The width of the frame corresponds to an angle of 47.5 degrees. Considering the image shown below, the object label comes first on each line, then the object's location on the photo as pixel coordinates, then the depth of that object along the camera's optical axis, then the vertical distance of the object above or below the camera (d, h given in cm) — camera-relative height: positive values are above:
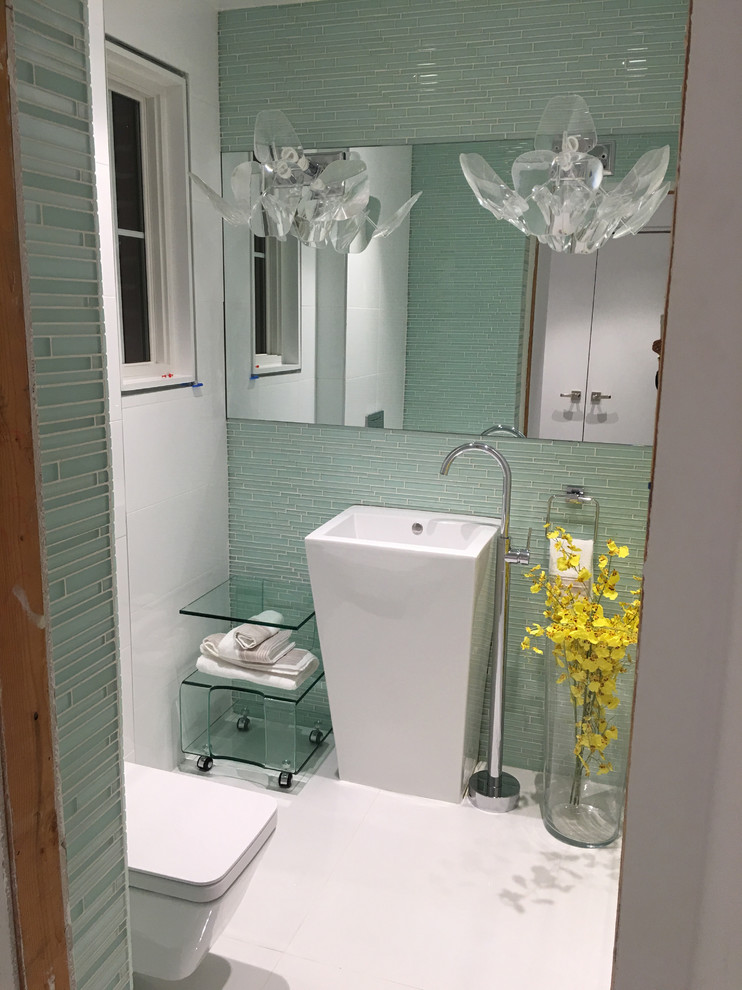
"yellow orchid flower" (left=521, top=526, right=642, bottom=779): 228 -85
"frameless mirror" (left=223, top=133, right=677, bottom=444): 244 -1
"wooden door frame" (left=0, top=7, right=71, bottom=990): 84 -37
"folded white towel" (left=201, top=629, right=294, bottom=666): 261 -103
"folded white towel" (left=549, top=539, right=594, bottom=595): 249 -70
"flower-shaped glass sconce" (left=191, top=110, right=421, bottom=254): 251 +36
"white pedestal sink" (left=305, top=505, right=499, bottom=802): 240 -92
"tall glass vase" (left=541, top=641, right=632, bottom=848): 245 -134
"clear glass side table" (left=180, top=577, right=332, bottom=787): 274 -131
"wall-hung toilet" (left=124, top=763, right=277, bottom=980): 166 -109
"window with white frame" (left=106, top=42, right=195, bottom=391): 244 +27
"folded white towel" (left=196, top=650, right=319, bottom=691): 262 -110
